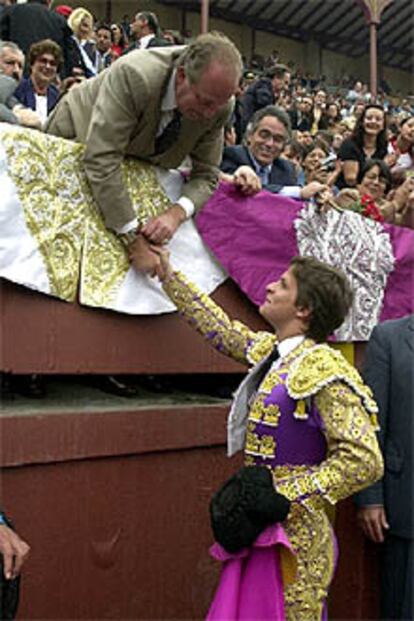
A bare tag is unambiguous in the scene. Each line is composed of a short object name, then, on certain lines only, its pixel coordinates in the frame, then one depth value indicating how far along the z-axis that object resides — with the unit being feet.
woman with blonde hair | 20.20
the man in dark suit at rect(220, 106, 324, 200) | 13.48
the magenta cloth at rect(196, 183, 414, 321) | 11.32
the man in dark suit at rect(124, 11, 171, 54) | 21.01
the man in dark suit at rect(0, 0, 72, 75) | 18.17
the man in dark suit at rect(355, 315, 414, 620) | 10.32
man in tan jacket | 9.13
